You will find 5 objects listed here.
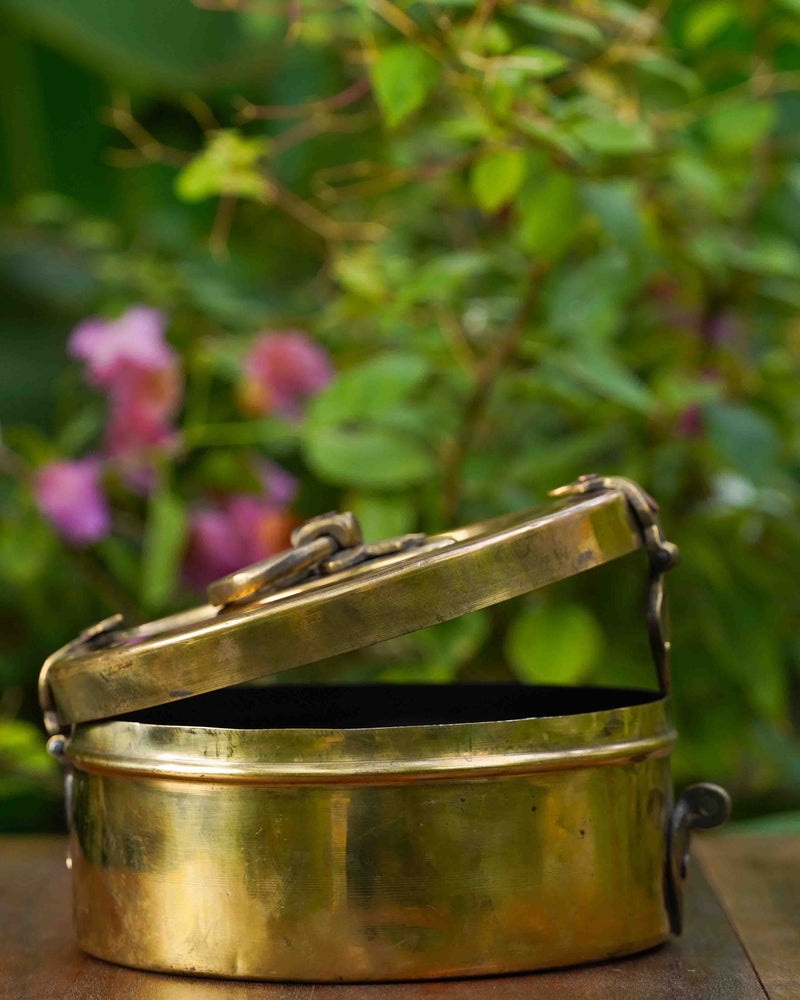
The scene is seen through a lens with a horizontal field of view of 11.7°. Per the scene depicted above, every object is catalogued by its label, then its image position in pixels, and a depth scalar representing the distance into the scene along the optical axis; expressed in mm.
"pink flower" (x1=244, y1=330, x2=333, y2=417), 1352
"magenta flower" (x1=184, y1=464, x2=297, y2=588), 1385
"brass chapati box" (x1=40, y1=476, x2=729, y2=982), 941
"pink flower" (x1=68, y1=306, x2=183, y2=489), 1332
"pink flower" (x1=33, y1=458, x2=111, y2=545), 1315
